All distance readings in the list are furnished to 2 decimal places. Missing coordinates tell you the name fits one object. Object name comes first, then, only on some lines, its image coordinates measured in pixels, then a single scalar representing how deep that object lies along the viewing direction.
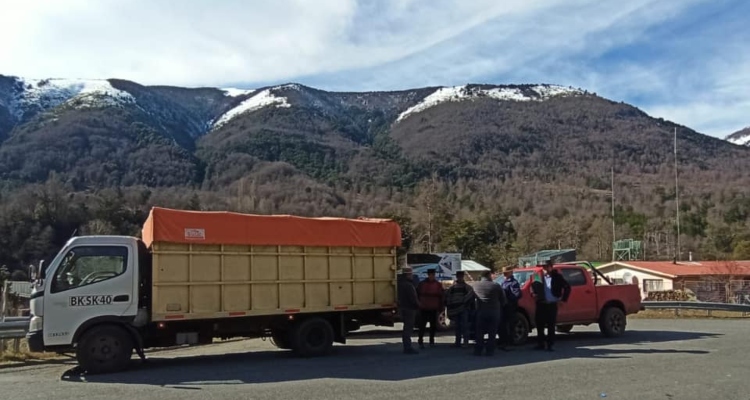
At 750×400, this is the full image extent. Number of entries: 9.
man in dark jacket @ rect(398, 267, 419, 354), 14.02
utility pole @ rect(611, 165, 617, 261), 82.88
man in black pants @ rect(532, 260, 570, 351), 14.20
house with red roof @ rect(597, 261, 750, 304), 40.12
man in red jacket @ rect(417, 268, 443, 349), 15.50
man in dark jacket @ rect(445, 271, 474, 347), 14.71
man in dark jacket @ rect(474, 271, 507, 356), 13.55
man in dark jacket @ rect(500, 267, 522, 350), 14.93
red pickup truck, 16.27
